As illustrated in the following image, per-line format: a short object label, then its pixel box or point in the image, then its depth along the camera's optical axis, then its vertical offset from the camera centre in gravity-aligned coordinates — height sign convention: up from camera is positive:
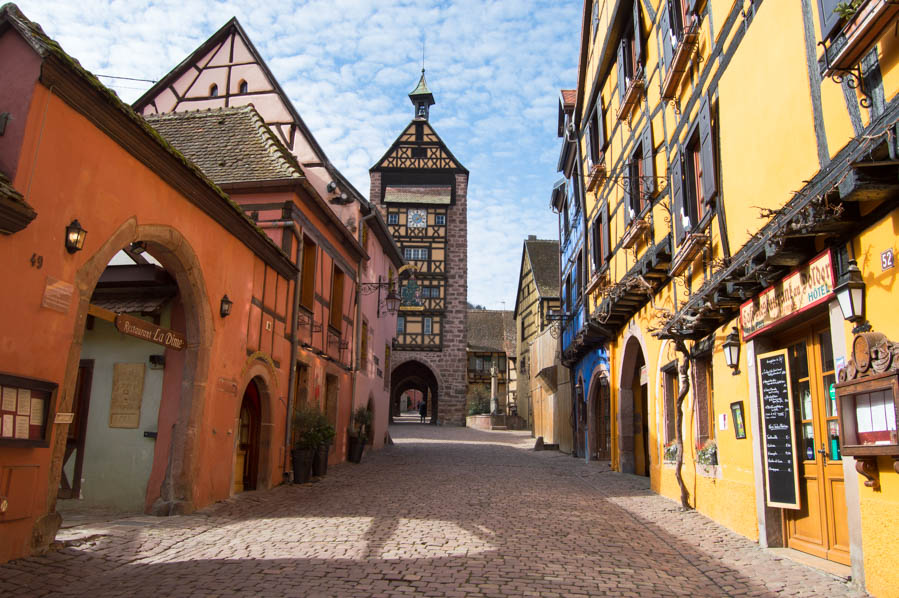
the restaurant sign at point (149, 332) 6.55 +0.86
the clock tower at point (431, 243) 37.25 +9.55
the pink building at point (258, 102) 14.73 +6.72
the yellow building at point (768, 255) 4.33 +1.40
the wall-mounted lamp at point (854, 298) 4.54 +0.86
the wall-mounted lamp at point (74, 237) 5.43 +1.37
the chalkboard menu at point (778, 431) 5.81 +0.01
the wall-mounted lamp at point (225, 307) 8.53 +1.35
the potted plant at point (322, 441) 11.26 -0.28
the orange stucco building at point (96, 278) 4.98 +1.26
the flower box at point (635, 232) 10.34 +2.94
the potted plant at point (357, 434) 15.04 -0.22
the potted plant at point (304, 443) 10.96 -0.31
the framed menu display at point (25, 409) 4.79 +0.05
